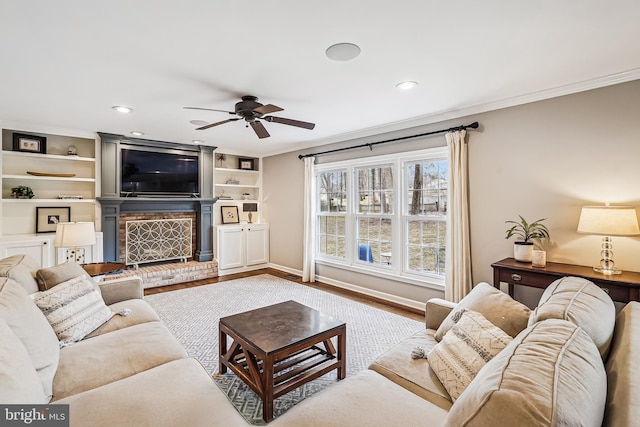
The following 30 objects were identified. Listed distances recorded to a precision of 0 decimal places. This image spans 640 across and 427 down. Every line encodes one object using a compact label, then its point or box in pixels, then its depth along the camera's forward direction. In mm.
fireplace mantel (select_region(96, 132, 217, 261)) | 4773
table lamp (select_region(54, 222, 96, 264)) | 3035
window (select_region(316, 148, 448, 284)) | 3891
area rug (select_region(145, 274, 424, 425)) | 2246
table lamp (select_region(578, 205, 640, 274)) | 2270
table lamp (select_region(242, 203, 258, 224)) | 6258
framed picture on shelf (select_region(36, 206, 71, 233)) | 4457
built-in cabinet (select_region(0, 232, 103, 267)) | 3857
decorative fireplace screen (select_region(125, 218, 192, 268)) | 5160
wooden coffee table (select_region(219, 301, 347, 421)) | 1925
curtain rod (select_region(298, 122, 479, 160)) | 3381
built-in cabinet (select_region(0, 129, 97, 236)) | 4266
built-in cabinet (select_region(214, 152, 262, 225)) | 6207
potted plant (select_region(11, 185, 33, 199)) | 4230
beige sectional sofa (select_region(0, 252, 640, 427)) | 787
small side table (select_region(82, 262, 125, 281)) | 3223
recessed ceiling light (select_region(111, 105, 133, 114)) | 3414
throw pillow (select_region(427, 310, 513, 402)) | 1449
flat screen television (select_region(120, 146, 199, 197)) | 4977
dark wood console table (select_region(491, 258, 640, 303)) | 2236
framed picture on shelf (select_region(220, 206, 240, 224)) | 6137
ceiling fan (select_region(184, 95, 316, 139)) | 2891
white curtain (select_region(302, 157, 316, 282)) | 5289
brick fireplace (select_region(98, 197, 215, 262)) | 4812
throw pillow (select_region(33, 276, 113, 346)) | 1953
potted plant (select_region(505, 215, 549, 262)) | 2867
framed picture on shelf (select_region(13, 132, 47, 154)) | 4219
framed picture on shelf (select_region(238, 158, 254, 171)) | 6438
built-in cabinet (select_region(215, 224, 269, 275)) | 5742
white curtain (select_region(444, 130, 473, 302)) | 3423
